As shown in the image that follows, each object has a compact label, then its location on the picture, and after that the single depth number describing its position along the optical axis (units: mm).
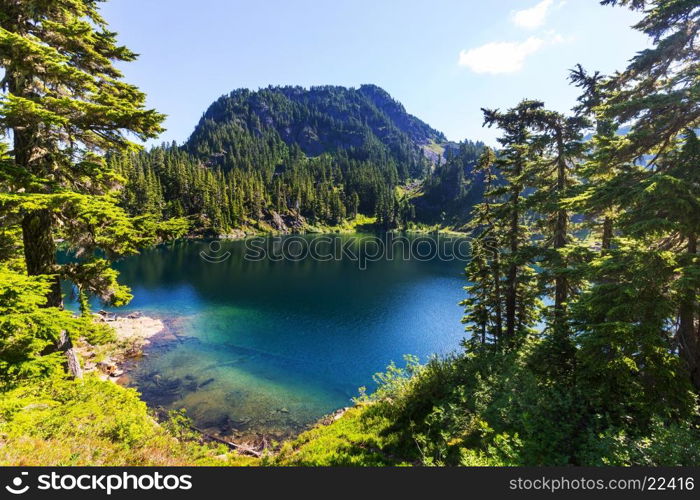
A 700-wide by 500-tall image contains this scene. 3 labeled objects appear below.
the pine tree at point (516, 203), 18375
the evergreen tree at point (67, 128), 7902
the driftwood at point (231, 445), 17162
